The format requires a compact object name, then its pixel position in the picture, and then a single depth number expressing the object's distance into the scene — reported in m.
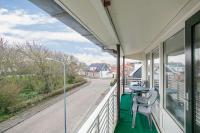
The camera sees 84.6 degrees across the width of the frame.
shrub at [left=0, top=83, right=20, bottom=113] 6.84
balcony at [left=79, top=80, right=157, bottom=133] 0.81
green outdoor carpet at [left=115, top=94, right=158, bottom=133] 2.05
